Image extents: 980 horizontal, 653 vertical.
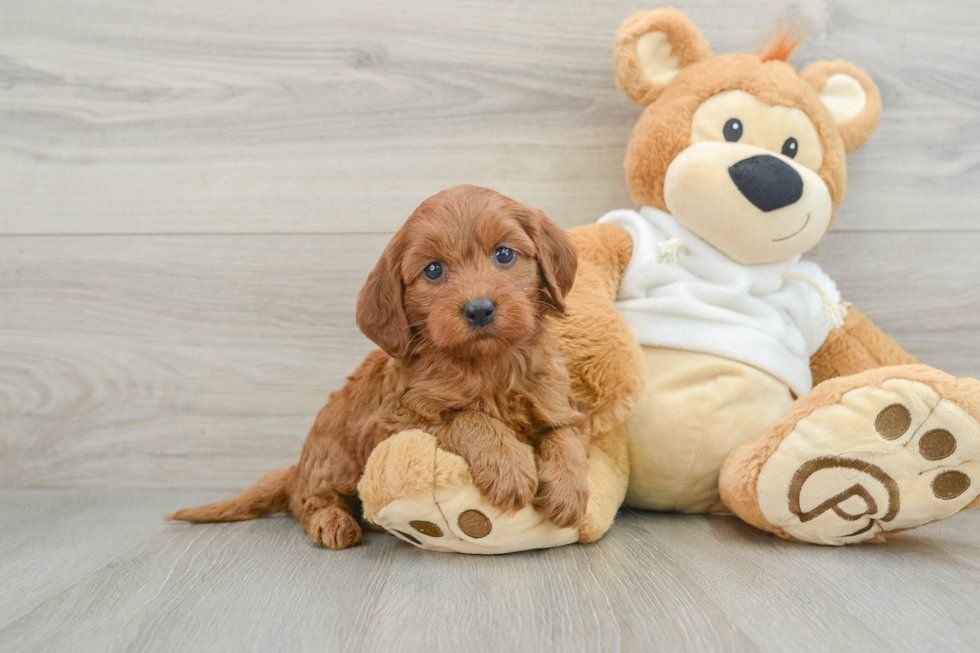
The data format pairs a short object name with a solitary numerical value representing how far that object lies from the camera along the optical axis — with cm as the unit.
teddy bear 99
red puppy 95
